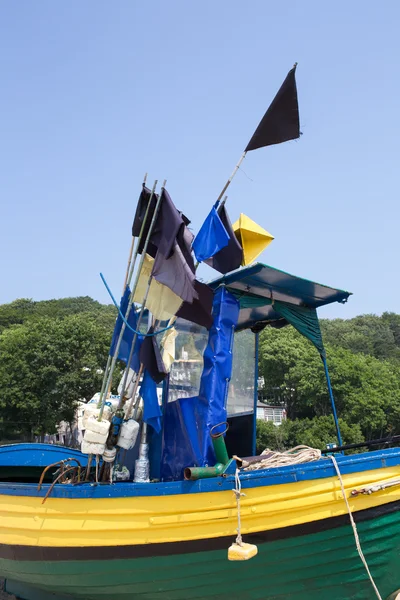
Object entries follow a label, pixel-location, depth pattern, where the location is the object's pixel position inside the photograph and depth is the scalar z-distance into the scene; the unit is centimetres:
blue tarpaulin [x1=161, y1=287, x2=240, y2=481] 515
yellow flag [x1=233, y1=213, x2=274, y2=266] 585
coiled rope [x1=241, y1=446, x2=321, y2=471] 530
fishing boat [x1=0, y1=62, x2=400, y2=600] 463
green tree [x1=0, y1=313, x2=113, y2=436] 2684
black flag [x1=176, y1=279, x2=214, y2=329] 531
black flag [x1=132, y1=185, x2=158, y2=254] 571
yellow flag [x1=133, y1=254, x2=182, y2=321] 555
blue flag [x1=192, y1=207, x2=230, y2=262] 538
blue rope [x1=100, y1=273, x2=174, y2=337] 527
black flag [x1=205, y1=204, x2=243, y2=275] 555
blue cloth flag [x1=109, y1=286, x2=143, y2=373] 573
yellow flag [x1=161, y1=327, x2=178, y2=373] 555
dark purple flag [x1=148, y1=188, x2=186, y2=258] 536
